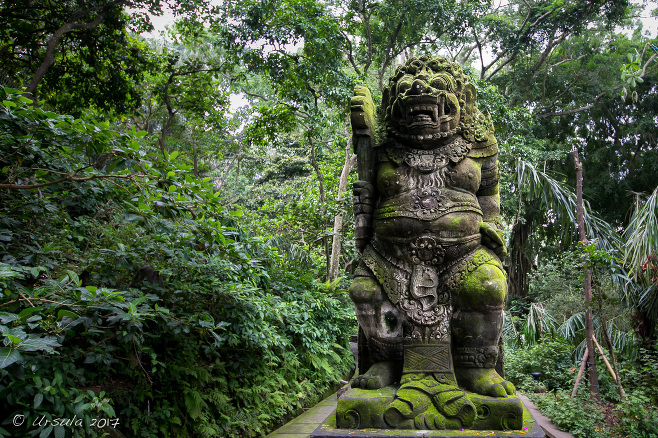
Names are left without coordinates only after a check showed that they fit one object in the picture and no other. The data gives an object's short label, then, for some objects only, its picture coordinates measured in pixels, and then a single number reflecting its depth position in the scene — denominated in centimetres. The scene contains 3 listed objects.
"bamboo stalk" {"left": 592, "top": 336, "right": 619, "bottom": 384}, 471
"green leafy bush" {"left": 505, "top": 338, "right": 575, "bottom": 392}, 625
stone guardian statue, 273
